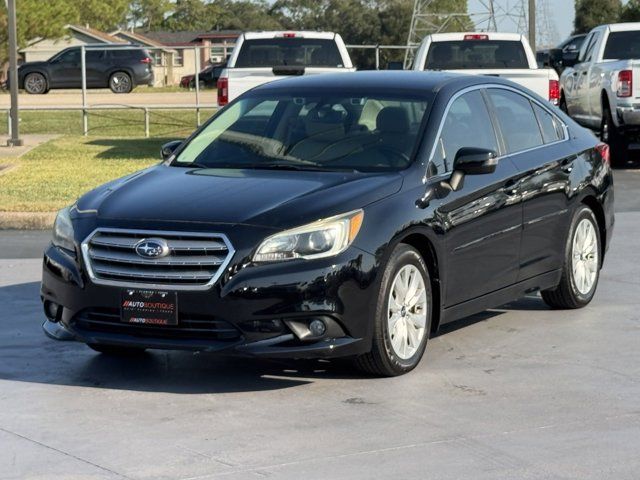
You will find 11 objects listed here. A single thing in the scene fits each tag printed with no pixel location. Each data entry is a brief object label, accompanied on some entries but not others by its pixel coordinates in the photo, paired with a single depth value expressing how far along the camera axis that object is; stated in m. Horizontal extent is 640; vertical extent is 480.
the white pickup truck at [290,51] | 21.30
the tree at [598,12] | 61.91
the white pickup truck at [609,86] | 19.62
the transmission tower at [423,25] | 68.35
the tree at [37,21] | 59.28
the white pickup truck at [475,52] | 20.69
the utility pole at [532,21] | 38.22
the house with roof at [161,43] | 75.88
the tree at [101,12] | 101.88
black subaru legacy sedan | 7.05
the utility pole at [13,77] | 23.09
